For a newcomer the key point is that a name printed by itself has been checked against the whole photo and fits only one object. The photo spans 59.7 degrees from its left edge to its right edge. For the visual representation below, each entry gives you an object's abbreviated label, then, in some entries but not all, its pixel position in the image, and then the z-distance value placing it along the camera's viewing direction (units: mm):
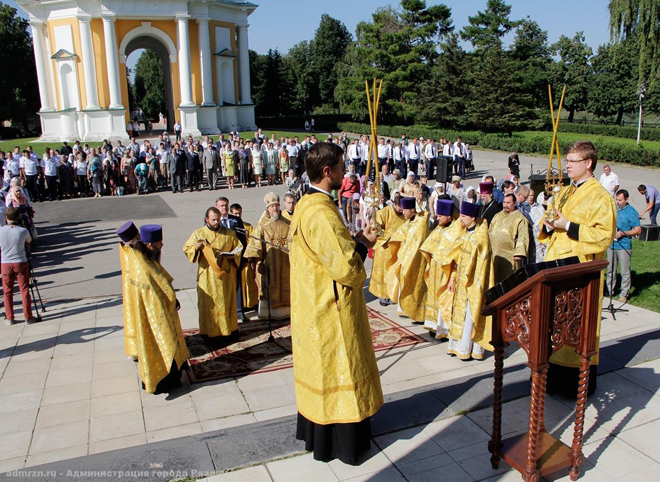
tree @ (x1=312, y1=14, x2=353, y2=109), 64625
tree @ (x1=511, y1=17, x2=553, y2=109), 52531
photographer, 8430
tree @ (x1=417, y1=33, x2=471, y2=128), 45781
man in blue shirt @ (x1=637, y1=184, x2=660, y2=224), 13898
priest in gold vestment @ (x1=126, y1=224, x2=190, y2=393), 6047
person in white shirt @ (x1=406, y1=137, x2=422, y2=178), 24391
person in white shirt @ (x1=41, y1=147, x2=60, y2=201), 20062
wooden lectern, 3920
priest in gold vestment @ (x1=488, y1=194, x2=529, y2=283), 8031
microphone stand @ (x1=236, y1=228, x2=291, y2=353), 7731
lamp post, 34594
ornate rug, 6824
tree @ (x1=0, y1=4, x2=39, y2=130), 49312
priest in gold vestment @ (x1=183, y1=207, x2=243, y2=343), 7426
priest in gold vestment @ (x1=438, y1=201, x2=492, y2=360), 6695
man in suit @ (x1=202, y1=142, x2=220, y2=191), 22439
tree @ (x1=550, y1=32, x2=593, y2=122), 57094
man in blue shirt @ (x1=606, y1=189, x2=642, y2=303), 8867
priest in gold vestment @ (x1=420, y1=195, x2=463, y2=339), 7039
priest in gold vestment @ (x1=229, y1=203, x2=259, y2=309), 8719
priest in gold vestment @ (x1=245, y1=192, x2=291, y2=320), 8375
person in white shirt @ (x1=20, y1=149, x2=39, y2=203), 19609
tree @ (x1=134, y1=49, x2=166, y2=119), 66031
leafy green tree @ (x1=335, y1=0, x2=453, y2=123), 45875
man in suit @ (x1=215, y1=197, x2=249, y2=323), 8281
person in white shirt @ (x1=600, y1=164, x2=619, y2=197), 14828
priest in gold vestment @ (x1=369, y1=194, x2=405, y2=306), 9133
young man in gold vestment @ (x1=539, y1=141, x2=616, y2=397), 5016
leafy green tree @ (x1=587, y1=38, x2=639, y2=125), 50000
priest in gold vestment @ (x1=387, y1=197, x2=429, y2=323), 8141
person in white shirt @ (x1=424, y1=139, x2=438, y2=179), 24166
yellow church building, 33938
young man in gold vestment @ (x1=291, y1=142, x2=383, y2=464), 4203
